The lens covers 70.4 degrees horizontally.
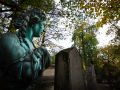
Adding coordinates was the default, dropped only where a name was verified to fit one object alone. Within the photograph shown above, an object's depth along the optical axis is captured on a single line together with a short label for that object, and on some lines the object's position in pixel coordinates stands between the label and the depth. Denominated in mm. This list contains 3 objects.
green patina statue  818
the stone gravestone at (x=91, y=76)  3887
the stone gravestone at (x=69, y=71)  1124
